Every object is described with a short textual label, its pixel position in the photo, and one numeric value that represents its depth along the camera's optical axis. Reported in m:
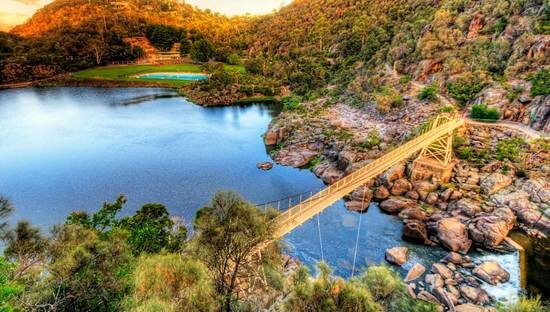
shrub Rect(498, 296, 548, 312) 12.30
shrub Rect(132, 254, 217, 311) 11.20
